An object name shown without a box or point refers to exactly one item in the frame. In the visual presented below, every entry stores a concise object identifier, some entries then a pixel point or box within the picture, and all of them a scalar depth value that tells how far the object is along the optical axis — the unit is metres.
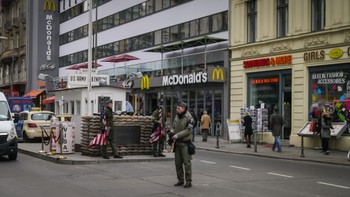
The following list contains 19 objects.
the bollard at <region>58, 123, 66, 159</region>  15.50
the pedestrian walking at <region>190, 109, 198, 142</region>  26.84
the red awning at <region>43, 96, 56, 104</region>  40.22
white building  28.58
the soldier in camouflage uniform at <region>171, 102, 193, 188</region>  10.23
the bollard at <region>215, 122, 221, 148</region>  28.19
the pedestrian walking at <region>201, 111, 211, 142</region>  26.16
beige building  20.89
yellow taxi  23.59
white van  14.66
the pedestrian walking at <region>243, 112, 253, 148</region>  22.50
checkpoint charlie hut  15.96
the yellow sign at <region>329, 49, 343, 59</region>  20.74
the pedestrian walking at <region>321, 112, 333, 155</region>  19.23
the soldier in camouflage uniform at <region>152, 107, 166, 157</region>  15.93
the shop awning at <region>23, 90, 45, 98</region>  51.72
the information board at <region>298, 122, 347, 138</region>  20.29
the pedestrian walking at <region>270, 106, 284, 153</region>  20.15
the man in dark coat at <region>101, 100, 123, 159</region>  14.95
